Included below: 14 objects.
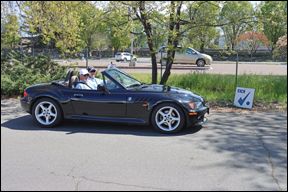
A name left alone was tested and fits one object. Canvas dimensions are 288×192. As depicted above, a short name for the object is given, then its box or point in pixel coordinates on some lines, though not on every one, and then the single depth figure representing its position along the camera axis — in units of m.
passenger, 6.04
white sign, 8.12
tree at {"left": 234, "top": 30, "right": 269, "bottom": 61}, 8.70
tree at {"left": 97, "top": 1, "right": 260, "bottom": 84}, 8.52
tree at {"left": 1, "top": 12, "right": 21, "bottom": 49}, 10.40
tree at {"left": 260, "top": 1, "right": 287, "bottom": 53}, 8.36
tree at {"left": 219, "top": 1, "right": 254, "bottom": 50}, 8.56
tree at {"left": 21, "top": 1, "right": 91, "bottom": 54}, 9.62
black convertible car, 5.45
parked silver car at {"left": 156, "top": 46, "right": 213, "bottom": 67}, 17.45
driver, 6.23
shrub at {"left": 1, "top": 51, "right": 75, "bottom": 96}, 9.90
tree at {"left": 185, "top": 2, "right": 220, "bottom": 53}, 8.77
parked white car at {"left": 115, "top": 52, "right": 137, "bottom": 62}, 37.61
